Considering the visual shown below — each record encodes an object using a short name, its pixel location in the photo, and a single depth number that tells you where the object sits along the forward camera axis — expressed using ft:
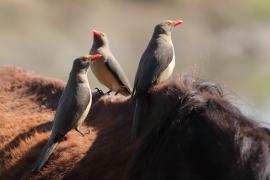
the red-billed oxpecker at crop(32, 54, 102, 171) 31.45
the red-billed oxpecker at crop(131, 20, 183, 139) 29.04
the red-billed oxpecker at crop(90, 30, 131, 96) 37.50
